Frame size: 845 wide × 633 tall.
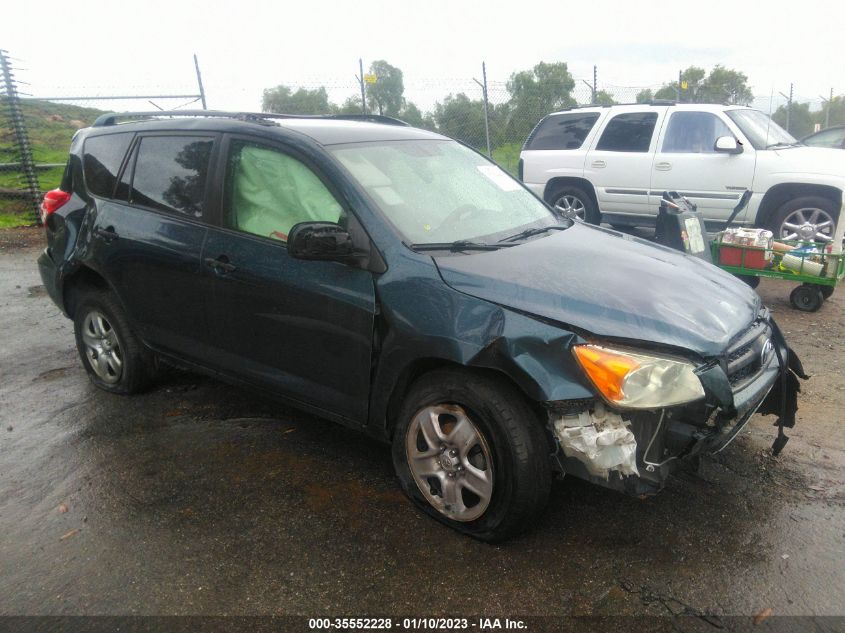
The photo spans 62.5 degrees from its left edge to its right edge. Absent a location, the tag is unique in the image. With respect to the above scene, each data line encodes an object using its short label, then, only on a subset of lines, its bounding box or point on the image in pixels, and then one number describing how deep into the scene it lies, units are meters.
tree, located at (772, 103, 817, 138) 19.47
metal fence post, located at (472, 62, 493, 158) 13.16
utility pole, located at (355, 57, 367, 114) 12.61
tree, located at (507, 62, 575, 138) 14.05
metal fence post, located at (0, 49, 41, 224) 11.54
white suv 7.76
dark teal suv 2.68
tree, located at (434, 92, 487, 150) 13.32
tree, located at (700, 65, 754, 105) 17.61
